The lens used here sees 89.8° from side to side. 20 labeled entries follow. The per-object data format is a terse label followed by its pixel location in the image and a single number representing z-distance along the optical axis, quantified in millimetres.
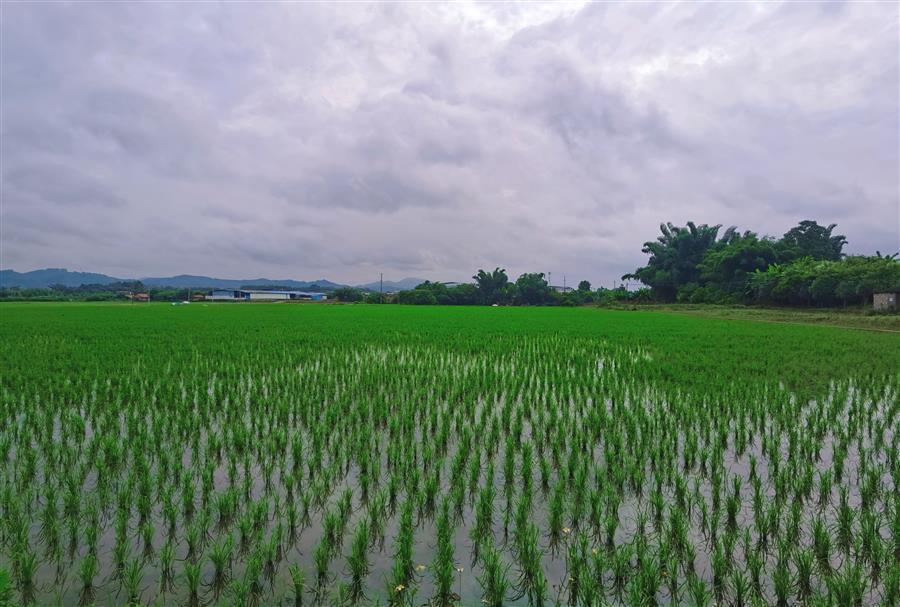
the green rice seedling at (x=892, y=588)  2268
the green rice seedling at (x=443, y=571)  2420
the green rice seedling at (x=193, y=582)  2387
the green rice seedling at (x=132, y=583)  2359
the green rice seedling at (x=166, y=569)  2492
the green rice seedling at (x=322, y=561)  2537
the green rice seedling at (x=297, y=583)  2396
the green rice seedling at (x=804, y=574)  2428
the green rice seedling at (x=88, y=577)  2394
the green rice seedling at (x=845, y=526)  2864
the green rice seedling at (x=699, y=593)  2297
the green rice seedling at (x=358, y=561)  2479
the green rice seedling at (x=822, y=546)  2647
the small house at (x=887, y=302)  23016
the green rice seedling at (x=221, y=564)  2494
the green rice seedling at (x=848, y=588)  2260
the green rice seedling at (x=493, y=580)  2385
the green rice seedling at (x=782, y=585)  2377
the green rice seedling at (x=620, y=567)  2500
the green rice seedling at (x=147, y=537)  2738
